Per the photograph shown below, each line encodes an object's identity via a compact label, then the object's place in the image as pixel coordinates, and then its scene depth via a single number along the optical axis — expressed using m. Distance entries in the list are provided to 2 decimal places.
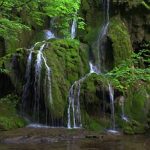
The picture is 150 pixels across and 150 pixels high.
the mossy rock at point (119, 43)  21.38
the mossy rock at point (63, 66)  17.61
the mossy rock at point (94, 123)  17.11
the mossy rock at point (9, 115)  16.41
